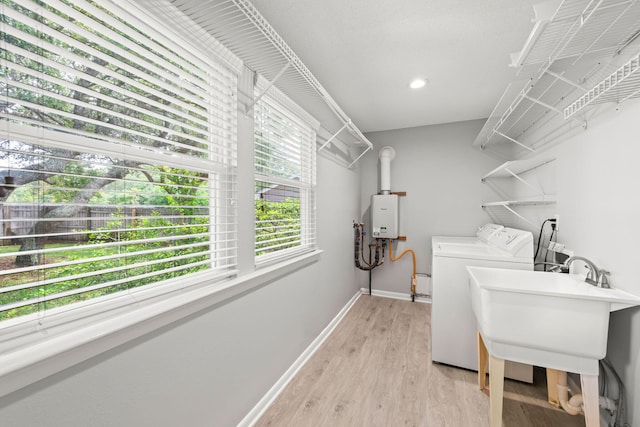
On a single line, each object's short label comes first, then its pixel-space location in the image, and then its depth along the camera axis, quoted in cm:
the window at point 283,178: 177
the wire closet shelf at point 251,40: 105
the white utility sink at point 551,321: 128
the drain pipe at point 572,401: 138
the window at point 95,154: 74
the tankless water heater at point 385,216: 361
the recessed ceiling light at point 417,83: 227
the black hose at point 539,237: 230
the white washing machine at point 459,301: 203
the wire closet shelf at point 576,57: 99
